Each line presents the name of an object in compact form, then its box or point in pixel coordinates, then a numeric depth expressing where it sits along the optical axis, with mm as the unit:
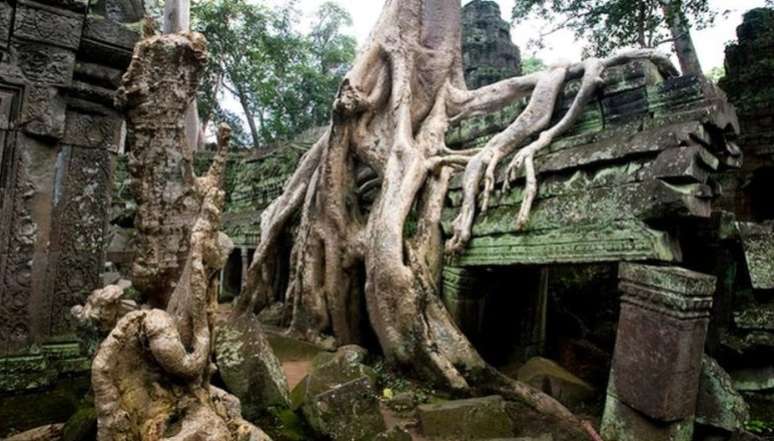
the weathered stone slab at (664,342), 2879
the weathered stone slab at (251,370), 3291
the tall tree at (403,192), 4203
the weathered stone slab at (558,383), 3910
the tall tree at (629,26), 8750
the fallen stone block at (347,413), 2900
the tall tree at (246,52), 13586
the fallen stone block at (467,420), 3094
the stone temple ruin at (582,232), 2875
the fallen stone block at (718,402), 3061
